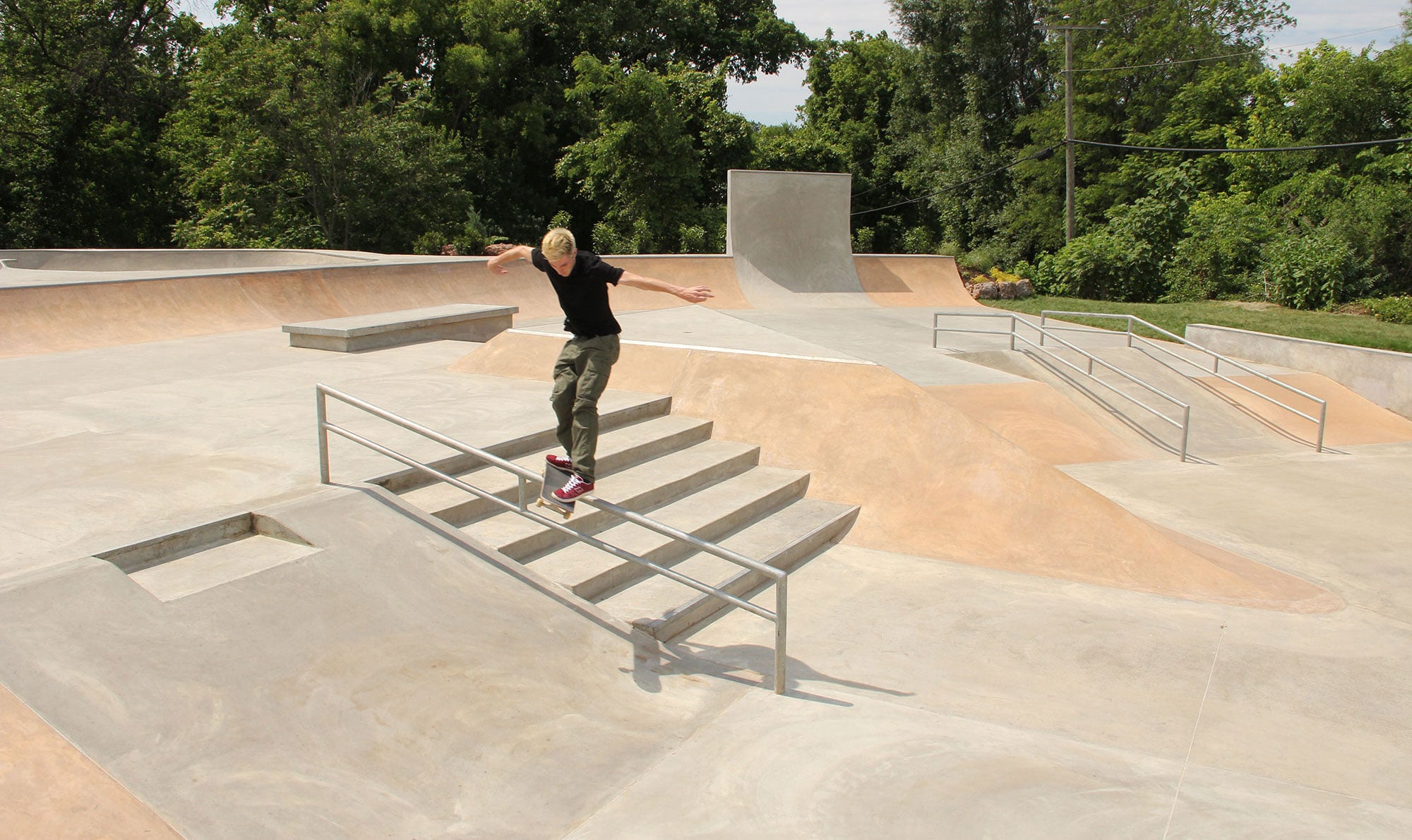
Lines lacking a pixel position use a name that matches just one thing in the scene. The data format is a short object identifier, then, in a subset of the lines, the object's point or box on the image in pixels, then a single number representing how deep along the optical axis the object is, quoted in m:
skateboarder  4.93
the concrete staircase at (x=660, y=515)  5.45
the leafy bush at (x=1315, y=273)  21.09
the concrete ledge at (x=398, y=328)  10.90
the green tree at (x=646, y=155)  29.34
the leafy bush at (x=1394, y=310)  18.98
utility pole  29.17
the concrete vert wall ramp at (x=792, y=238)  18.95
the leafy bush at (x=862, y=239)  37.31
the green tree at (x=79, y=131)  26.56
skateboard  5.07
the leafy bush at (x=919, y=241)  37.00
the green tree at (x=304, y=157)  23.78
